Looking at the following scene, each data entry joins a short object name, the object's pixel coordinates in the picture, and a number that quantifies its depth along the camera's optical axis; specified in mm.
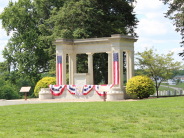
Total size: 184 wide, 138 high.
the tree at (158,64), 35969
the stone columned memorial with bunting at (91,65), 33031
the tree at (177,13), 34562
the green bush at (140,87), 31297
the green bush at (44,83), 37250
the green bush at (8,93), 82150
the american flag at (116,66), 33469
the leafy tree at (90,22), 42894
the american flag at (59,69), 37094
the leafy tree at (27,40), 50125
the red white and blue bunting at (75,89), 32719
